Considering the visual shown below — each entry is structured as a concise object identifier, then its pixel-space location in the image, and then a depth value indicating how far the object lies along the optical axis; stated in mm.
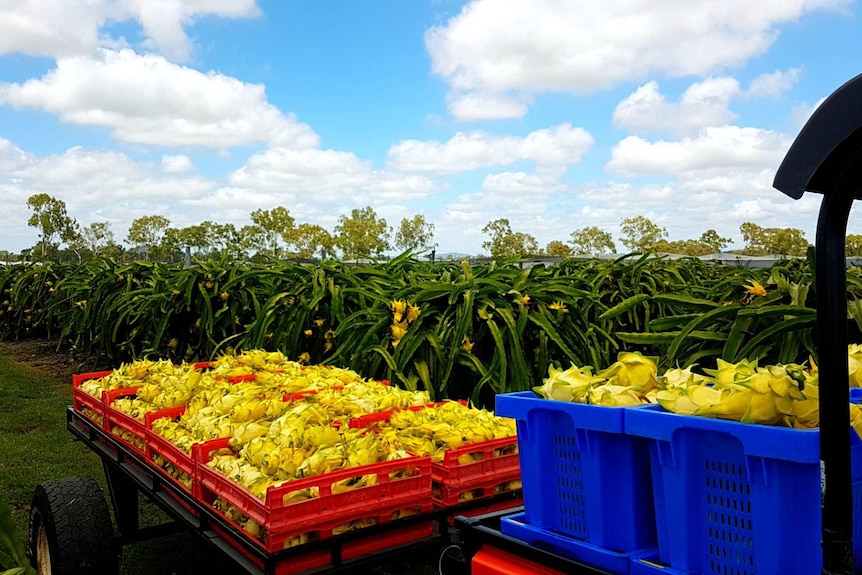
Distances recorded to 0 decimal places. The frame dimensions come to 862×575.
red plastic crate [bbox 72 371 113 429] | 4180
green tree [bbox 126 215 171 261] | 58281
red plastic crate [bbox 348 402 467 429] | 3162
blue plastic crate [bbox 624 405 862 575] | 1448
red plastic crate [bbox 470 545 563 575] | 1938
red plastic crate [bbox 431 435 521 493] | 2689
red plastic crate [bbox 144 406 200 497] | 2916
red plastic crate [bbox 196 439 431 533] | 2311
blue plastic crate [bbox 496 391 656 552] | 1764
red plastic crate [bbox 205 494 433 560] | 2314
